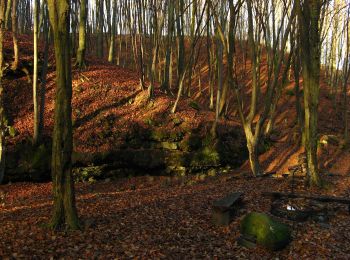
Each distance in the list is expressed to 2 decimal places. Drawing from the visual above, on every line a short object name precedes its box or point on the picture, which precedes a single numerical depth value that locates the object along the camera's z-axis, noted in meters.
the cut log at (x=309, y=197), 8.04
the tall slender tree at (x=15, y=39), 13.33
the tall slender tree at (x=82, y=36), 17.22
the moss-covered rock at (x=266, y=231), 6.14
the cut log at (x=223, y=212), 7.17
